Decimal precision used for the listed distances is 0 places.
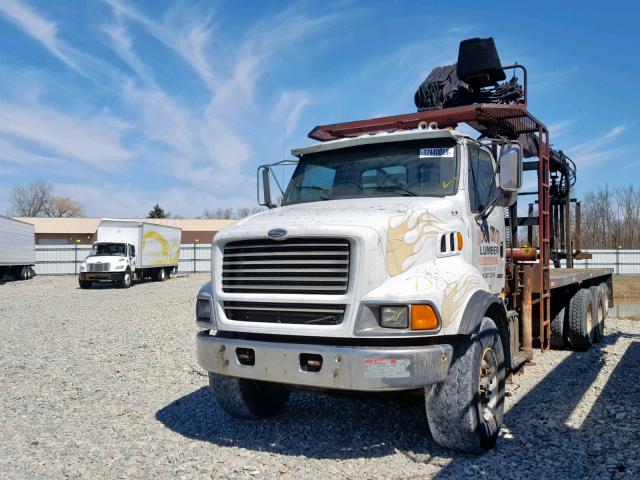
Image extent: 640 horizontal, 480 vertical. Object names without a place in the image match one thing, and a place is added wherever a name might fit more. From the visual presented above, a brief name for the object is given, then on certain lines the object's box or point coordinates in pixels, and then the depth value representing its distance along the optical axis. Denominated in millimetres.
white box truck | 24984
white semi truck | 3914
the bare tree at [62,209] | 79562
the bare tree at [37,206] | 78188
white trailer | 28875
